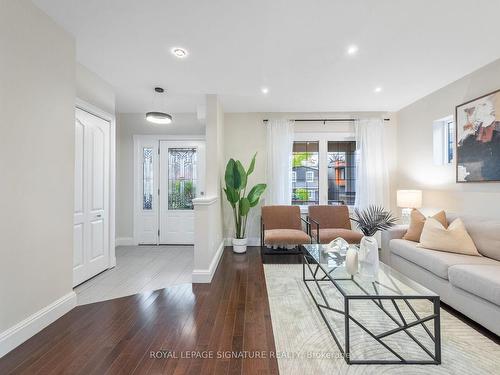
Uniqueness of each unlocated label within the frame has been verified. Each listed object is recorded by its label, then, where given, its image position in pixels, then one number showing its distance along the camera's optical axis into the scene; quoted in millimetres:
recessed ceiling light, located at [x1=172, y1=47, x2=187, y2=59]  2580
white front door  4980
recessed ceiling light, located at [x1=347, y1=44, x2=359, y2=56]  2529
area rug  1583
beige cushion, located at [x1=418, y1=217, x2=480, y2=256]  2570
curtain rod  4762
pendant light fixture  3689
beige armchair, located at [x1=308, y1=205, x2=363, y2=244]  4309
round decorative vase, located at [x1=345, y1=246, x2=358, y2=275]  2076
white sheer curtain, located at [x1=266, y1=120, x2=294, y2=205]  4684
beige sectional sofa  1919
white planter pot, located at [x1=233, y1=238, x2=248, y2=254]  4344
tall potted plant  4137
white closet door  3012
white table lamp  3852
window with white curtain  4875
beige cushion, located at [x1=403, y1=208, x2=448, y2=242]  3041
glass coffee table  1664
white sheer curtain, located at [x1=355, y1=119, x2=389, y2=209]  4641
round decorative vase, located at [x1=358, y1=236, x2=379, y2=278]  2189
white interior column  3129
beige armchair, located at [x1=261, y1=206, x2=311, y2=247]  4371
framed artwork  2822
